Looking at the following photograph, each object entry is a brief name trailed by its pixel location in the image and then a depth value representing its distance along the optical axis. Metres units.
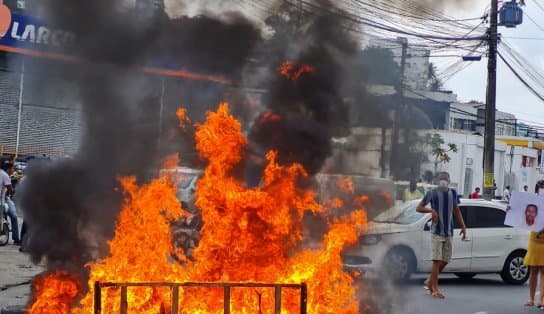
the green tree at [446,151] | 28.09
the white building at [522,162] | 42.66
